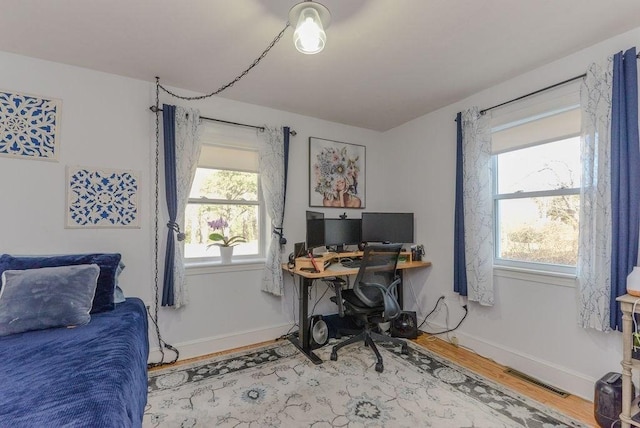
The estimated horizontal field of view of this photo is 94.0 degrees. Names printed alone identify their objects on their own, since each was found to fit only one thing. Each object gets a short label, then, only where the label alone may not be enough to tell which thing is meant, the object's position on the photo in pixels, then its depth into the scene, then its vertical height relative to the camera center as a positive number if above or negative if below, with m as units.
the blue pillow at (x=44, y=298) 1.67 -0.52
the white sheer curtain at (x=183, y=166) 2.58 +0.40
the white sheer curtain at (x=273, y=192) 3.00 +0.20
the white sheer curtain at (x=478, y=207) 2.60 +0.06
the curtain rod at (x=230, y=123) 2.56 +0.87
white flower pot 2.88 -0.41
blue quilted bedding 0.98 -0.67
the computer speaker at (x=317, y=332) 2.82 -1.15
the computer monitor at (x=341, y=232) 3.21 -0.22
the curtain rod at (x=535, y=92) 2.09 +0.95
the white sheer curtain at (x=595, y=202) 1.92 +0.08
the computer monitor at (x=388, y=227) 3.35 -0.16
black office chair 2.55 -0.73
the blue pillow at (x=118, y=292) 2.16 -0.61
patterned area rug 1.80 -1.26
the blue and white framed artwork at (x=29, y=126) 2.11 +0.61
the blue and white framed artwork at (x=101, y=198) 2.29 +0.10
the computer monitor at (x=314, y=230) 2.94 -0.18
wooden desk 2.61 -0.79
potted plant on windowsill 2.86 -0.29
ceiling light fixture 1.46 +0.91
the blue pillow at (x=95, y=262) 1.93 -0.36
